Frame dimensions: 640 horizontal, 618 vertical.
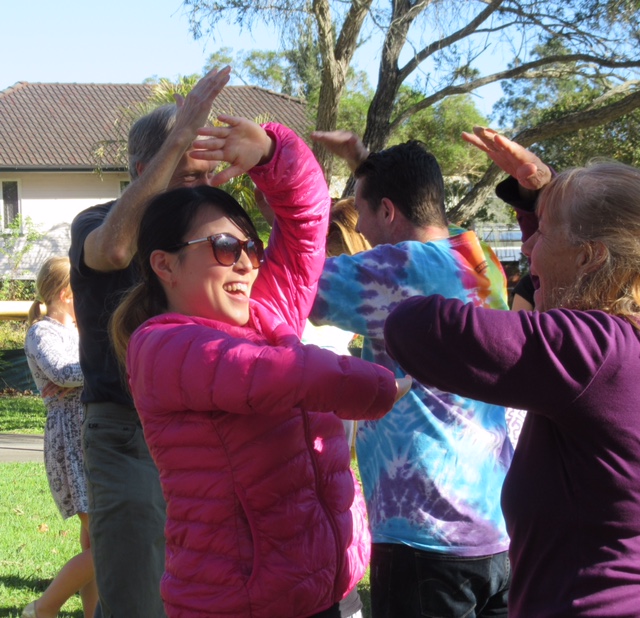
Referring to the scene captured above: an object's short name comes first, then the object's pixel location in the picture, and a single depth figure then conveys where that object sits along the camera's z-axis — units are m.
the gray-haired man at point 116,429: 2.92
